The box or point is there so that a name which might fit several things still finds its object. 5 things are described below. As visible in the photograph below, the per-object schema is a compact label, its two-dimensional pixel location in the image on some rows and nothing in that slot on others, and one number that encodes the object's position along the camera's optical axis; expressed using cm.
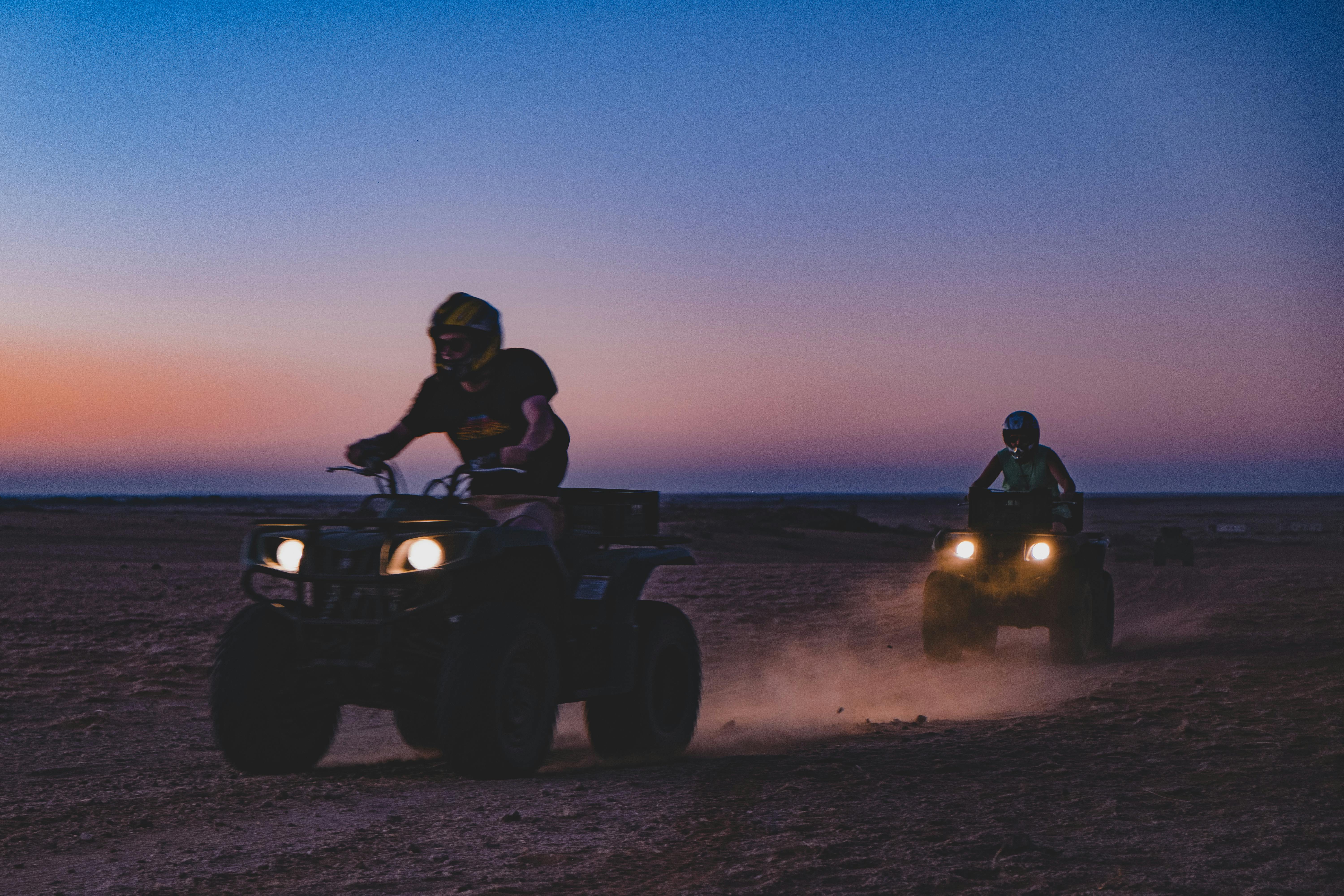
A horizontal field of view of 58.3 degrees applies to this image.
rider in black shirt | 633
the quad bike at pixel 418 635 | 552
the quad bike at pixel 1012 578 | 1159
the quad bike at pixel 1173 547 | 2881
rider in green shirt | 1172
